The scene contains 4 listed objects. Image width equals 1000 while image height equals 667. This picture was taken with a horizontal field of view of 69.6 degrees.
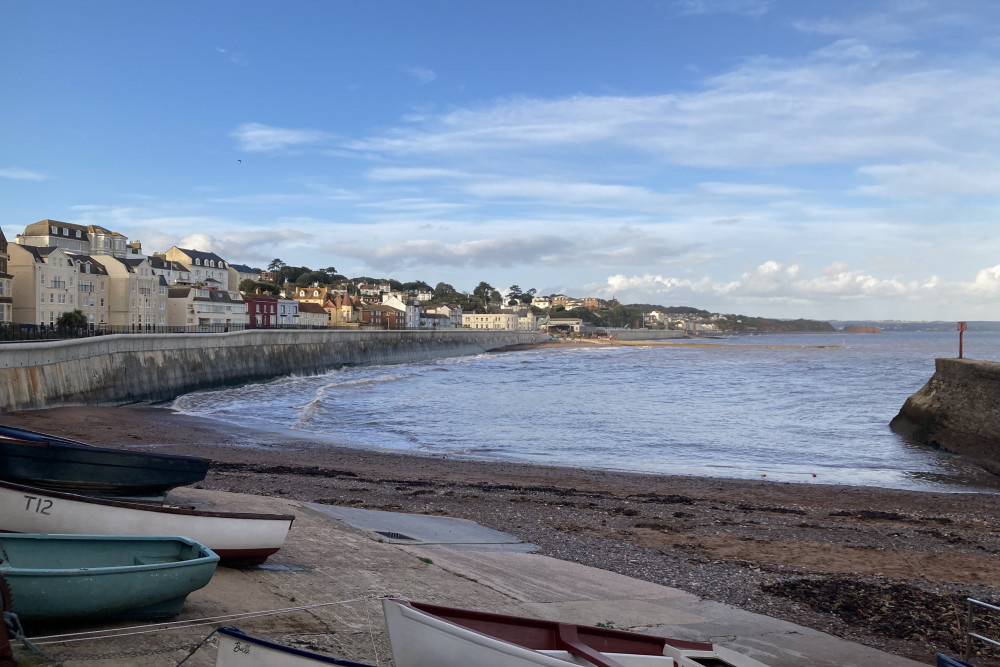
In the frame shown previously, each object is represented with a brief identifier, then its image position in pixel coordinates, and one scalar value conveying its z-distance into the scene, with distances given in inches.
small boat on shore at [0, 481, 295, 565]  246.2
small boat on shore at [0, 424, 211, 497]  315.3
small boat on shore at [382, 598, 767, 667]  171.5
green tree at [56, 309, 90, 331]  1850.4
